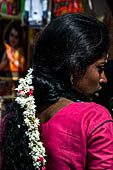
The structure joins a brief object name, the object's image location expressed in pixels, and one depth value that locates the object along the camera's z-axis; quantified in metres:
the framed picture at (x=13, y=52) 4.14
